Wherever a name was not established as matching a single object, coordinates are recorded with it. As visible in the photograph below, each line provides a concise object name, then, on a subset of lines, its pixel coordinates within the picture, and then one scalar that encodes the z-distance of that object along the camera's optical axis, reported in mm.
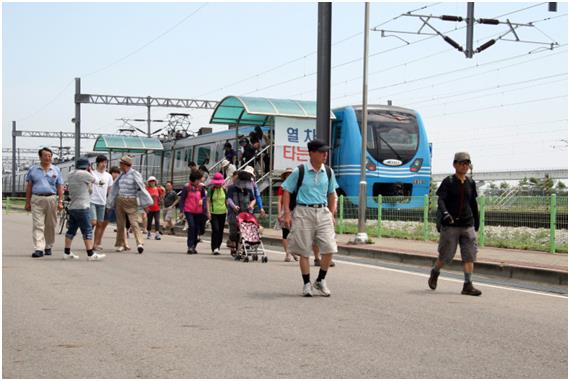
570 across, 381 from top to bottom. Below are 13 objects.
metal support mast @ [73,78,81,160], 46156
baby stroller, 14773
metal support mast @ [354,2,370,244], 19094
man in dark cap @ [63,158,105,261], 13945
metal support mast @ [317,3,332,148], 21316
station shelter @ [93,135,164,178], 39219
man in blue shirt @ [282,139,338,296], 9891
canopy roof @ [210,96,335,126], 24203
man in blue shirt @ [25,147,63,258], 13922
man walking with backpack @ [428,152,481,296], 10383
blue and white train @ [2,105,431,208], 28594
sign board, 24781
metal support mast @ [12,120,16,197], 79825
